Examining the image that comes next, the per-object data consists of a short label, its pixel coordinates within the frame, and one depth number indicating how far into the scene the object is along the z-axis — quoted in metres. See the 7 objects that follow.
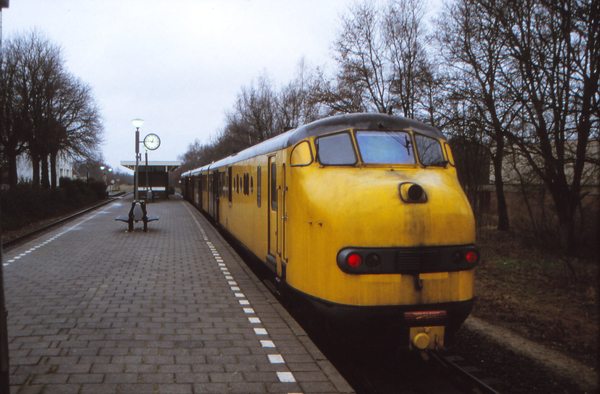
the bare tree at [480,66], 14.07
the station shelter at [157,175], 40.99
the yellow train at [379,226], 5.10
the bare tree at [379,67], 21.05
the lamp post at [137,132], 18.22
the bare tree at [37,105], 27.41
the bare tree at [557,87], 11.07
